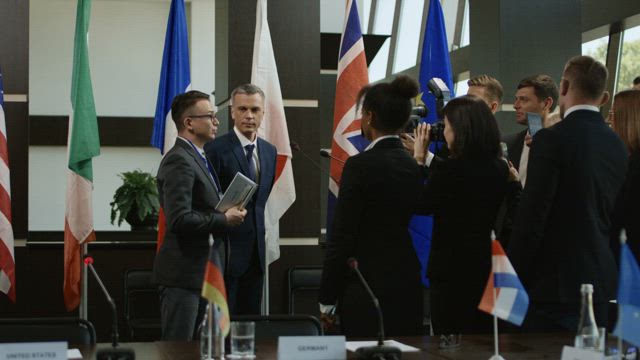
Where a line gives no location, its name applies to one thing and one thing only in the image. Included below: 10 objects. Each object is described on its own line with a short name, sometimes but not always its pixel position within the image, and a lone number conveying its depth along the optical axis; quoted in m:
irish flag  5.04
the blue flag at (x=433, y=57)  5.28
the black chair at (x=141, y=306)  5.40
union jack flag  5.00
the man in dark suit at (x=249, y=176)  4.18
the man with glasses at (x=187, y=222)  3.80
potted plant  6.82
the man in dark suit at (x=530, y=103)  4.07
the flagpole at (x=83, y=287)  4.91
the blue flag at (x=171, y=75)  5.14
